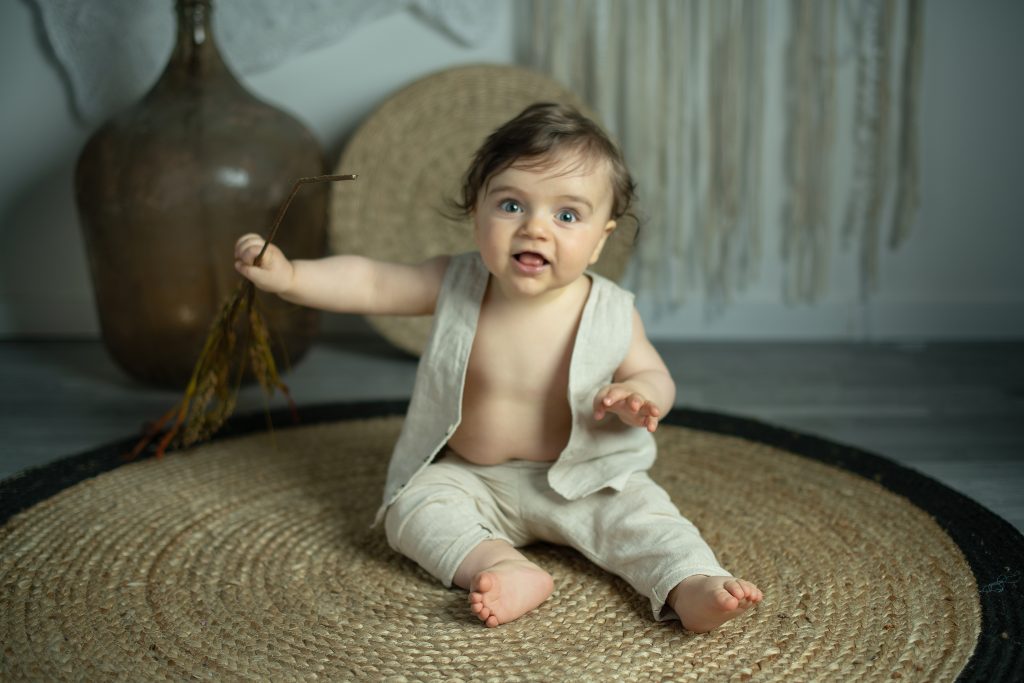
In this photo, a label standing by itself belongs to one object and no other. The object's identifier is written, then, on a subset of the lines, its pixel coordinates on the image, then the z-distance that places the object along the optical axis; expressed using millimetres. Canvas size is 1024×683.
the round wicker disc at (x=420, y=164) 1714
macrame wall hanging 1758
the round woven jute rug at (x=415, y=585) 761
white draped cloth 1725
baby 873
